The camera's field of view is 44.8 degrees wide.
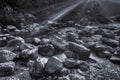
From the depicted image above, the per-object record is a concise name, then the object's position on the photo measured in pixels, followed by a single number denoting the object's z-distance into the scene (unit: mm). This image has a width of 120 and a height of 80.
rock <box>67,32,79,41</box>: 2724
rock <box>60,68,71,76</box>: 1654
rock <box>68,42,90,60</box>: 2025
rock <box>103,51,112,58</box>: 2162
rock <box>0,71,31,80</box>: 1591
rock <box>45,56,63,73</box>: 1579
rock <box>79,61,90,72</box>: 1795
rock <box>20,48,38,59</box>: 1909
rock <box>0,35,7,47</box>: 2449
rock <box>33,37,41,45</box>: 2494
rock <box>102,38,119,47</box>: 2522
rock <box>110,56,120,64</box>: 2038
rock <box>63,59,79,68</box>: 1787
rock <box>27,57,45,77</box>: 1567
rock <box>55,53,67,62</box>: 2076
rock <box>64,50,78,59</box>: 2043
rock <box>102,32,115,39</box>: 2932
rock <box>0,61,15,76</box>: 1573
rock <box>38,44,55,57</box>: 2082
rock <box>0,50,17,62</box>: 1790
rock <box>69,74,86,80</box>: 1563
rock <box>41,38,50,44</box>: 2427
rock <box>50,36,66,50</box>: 2241
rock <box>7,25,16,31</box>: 3453
